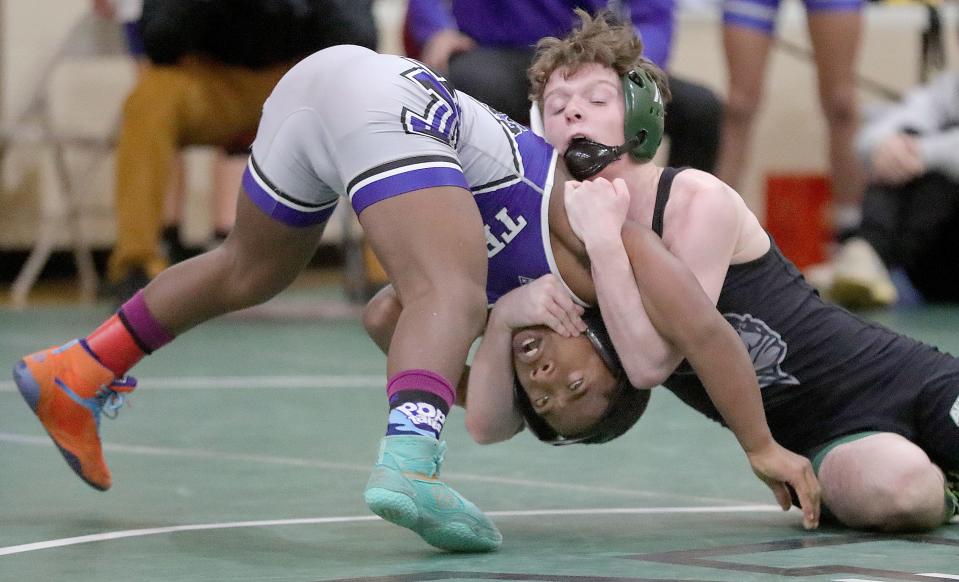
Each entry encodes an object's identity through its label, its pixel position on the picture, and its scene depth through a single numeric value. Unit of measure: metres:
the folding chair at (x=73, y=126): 15.44
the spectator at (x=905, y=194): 14.07
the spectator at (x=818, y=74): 13.33
